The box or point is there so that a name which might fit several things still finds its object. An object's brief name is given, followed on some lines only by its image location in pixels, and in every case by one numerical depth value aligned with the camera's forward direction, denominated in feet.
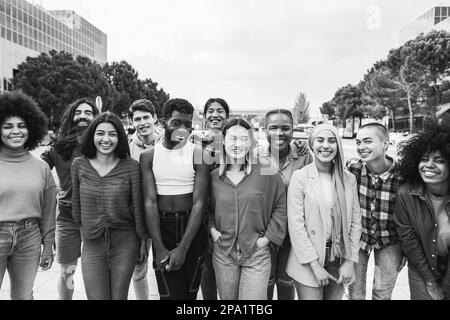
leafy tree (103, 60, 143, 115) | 157.48
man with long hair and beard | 10.78
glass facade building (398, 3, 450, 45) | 144.89
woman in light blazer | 9.27
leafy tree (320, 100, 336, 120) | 228.33
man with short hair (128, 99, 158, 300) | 13.69
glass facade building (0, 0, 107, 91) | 116.06
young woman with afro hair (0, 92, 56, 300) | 8.96
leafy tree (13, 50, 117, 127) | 95.14
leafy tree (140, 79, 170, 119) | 174.81
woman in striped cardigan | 9.24
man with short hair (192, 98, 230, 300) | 10.75
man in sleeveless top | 9.27
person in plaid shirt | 9.90
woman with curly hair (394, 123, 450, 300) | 9.14
